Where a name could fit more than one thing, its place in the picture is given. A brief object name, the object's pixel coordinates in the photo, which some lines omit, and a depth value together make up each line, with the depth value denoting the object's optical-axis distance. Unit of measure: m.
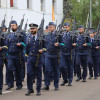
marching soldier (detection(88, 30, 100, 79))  17.56
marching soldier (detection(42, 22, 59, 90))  13.28
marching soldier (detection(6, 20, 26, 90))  13.25
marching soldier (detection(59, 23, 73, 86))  14.54
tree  43.97
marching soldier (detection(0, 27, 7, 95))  12.31
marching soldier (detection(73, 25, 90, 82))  15.96
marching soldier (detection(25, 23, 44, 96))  12.08
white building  31.93
